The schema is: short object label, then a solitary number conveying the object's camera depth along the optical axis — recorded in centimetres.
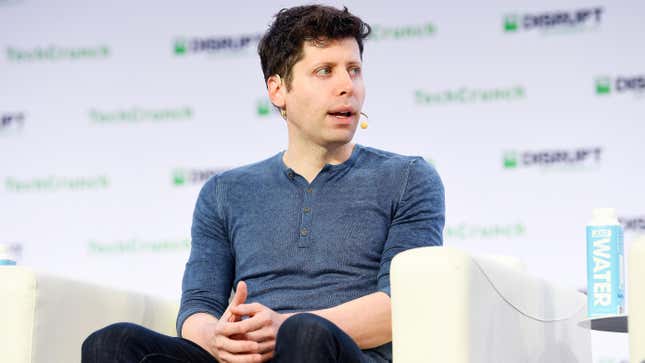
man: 763
